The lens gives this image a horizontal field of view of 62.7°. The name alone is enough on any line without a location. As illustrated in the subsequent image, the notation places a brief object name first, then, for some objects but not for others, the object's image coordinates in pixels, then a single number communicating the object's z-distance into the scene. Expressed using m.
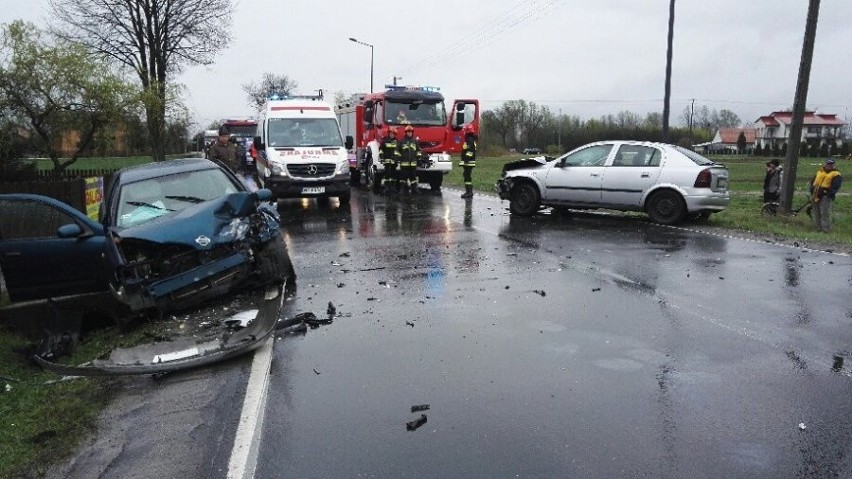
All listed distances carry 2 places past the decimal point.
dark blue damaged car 6.90
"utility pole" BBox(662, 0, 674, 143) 22.36
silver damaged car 13.05
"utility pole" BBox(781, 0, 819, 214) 14.75
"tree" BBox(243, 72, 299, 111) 74.88
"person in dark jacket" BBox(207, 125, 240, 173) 19.72
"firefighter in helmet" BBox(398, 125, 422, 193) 19.95
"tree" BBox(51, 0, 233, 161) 33.22
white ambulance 16.61
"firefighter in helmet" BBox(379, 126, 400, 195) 20.28
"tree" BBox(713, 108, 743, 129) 141.12
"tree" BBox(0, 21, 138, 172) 19.33
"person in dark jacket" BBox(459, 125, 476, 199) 19.38
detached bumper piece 5.61
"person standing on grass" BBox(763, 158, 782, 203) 17.86
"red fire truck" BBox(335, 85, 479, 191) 21.83
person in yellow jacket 14.78
